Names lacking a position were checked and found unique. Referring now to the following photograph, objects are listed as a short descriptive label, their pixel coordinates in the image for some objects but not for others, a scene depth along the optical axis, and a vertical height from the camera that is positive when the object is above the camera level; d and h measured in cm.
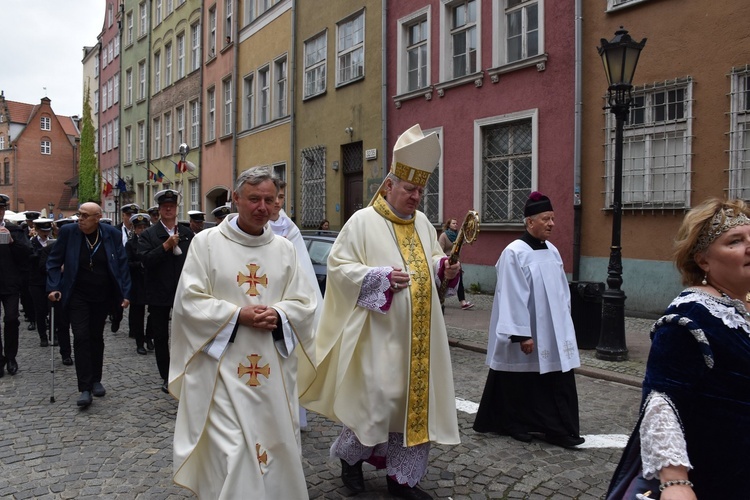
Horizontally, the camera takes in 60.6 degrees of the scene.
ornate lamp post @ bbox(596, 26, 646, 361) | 809 +52
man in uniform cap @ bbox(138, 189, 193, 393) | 665 -36
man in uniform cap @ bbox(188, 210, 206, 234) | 962 +17
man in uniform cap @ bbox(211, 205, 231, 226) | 807 +25
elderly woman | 202 -49
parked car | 1012 -30
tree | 4756 +479
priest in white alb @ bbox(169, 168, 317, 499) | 325 -69
